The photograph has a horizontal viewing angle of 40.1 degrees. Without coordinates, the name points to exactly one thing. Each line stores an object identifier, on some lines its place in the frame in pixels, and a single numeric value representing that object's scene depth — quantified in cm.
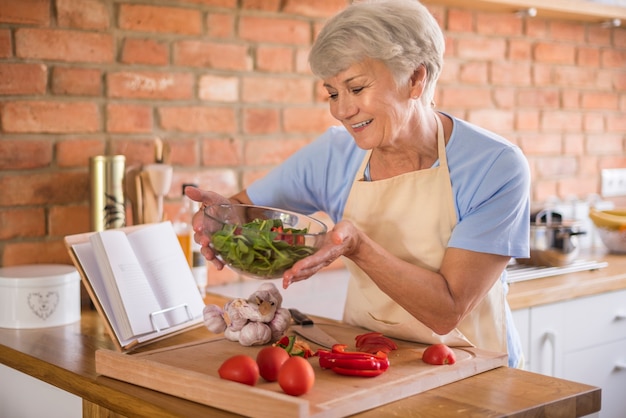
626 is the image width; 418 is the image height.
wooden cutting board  123
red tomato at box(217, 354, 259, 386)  131
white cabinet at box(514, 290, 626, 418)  232
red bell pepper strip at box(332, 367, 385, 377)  138
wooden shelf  273
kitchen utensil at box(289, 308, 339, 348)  162
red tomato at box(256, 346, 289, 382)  134
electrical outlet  336
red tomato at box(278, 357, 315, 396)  126
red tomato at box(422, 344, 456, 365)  146
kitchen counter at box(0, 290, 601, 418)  128
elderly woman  155
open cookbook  164
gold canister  203
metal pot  262
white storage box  182
